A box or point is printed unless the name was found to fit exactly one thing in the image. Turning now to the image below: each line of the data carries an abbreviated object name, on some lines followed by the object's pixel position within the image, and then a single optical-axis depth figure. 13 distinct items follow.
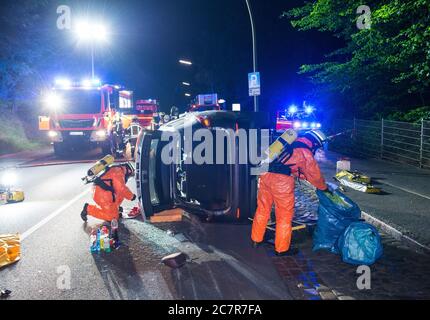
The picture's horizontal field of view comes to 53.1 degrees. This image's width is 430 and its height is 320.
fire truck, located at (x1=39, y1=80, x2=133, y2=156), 17.88
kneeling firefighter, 7.20
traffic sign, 14.98
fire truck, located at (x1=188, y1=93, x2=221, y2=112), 26.86
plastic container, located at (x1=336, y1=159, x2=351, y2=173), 11.16
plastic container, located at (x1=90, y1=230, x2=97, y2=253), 5.76
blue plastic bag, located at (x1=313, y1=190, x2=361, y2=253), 5.57
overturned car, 6.15
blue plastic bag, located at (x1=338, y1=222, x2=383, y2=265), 5.06
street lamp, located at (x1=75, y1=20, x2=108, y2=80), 25.70
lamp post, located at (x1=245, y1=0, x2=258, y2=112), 15.32
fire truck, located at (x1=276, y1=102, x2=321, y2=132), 21.27
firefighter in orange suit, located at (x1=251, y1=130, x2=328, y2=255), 5.36
